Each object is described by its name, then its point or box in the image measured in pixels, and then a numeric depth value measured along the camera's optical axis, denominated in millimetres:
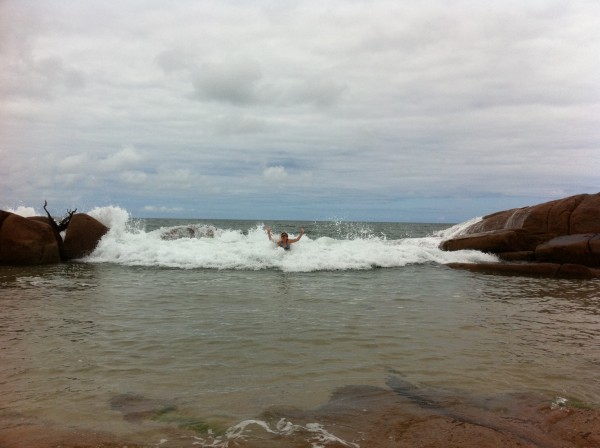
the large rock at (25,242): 16672
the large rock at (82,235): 19266
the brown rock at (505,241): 20125
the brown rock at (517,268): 16425
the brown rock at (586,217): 18891
